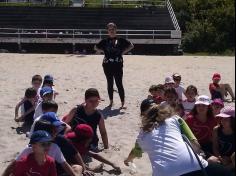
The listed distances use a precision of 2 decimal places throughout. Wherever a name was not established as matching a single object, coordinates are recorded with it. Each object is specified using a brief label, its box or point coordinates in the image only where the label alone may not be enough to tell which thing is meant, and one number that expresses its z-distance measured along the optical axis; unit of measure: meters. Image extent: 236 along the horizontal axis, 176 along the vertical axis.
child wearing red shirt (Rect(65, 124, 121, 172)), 2.97
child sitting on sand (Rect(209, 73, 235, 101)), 5.24
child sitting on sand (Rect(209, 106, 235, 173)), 2.44
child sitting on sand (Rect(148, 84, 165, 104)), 3.98
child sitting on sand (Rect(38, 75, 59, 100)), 4.37
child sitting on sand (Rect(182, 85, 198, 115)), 4.05
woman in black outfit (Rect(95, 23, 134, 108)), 5.07
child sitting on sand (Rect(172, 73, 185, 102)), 4.51
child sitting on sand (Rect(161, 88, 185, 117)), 3.54
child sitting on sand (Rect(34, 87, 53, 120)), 3.64
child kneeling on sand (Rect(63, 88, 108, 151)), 3.35
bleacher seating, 16.35
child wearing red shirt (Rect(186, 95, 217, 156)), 2.87
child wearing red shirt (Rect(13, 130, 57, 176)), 2.29
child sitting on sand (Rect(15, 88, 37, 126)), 4.32
